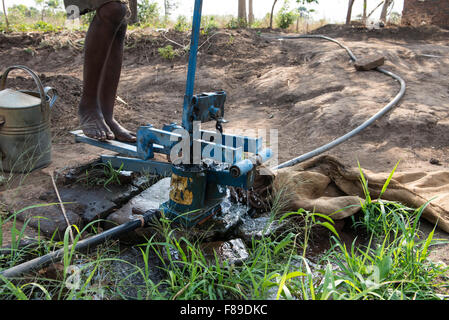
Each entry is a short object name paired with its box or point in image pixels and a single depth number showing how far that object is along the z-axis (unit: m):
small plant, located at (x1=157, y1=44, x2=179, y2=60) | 7.43
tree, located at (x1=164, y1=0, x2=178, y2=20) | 14.39
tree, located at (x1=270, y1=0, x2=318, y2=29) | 10.63
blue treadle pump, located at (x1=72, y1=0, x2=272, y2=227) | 1.94
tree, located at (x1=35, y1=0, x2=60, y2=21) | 15.28
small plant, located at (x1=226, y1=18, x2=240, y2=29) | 9.63
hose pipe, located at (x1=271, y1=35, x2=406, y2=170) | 3.00
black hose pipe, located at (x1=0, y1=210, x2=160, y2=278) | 1.51
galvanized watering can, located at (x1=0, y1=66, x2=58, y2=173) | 2.72
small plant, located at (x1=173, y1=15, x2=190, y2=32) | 8.64
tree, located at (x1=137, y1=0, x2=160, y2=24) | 12.02
